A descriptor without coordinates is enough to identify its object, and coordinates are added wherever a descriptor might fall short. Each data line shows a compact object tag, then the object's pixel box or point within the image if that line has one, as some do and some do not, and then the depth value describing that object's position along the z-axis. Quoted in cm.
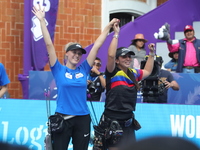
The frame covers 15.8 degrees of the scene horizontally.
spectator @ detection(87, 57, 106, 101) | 1204
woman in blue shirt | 802
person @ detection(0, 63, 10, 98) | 1036
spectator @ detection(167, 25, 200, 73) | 1522
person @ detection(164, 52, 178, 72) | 1578
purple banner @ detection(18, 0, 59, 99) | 1653
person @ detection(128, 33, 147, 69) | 1537
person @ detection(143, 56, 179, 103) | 1252
